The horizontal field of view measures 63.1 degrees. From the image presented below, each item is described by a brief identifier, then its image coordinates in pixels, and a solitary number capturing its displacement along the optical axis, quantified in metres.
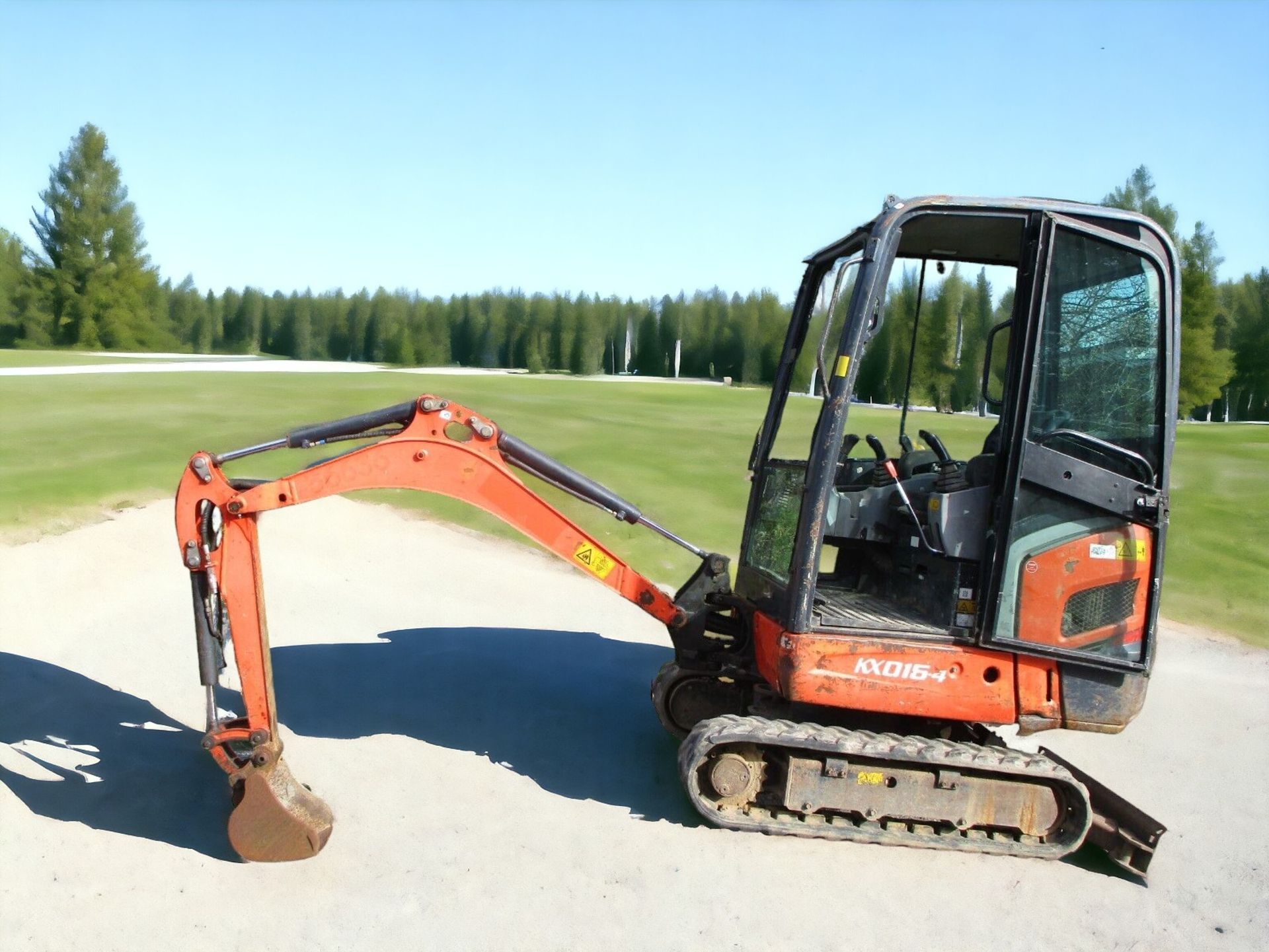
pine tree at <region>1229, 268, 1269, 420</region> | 40.34
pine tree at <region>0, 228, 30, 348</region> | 42.00
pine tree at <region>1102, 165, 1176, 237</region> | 36.12
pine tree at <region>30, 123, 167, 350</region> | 41.84
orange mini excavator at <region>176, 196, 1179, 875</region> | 4.84
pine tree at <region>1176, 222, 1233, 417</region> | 30.30
